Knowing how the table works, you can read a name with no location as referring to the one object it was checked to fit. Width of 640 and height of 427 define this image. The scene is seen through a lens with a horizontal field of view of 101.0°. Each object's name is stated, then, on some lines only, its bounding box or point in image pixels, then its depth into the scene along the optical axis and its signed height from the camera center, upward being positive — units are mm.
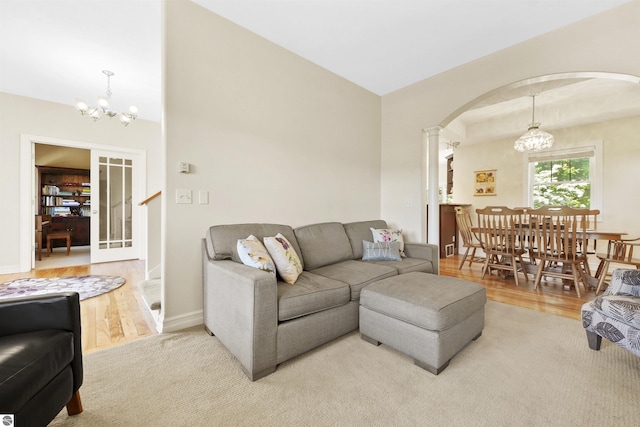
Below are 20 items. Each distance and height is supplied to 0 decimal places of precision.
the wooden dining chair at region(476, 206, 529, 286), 3473 -402
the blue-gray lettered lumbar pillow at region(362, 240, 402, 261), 2867 -454
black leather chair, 855 -541
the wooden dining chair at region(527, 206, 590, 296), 2979 -376
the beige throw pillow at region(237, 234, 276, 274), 1853 -332
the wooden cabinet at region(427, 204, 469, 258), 5414 -437
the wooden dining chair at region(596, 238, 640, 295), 2795 -514
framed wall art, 5719 +616
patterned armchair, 1531 -644
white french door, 4664 +51
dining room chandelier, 4156 +1137
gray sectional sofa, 1524 -577
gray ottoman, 1581 -689
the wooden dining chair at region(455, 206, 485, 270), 4238 -320
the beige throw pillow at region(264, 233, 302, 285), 1989 -382
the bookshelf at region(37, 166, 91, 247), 6434 +230
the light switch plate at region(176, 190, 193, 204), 2154 +108
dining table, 2948 -305
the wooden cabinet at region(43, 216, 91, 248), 6230 -453
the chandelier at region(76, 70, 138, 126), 3398 +1367
